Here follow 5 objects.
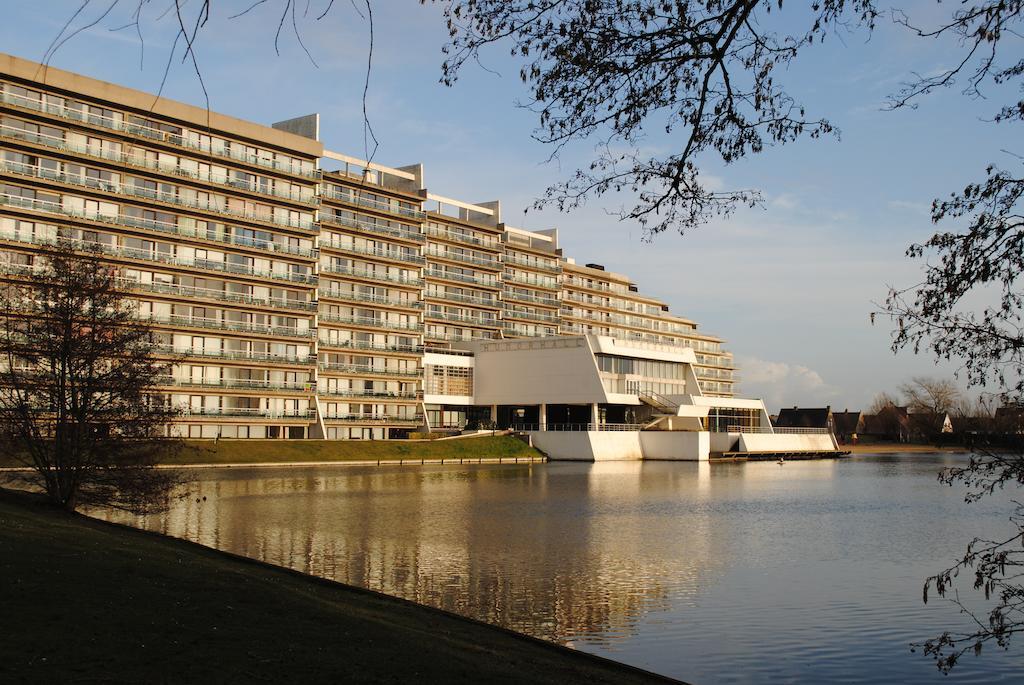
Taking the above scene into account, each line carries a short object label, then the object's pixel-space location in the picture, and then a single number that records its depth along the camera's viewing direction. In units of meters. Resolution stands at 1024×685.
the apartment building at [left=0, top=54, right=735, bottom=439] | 73.00
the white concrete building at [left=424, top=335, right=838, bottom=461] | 100.00
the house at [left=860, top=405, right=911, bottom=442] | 169.81
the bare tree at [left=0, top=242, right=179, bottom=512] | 24.84
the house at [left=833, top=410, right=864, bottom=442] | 197.50
